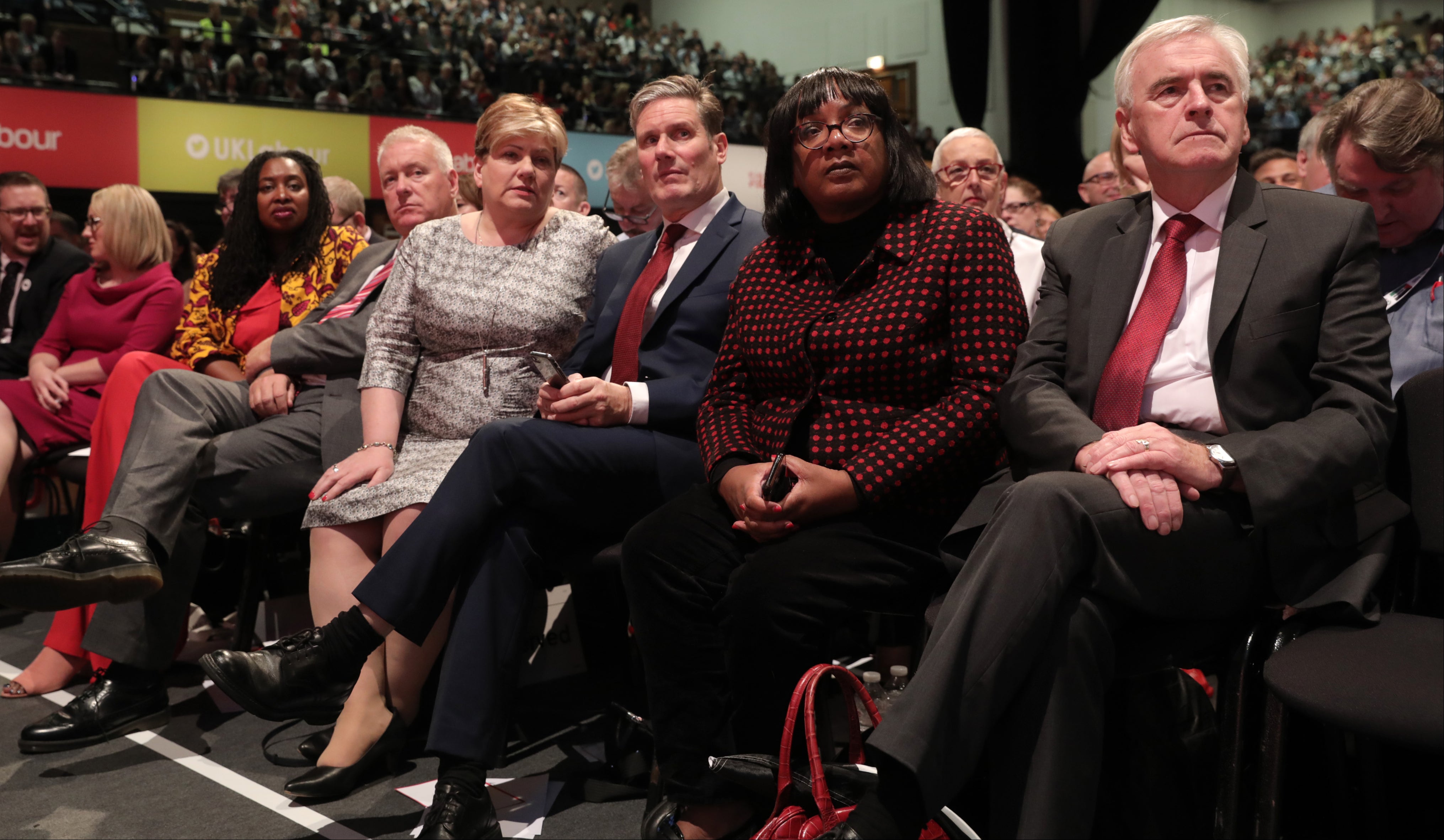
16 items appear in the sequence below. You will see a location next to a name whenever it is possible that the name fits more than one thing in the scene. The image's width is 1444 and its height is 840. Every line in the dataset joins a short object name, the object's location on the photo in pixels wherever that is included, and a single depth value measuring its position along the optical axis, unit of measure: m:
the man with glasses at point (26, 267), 4.29
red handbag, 1.50
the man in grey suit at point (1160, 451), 1.46
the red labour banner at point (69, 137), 8.27
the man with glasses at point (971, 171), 3.05
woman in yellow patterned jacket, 3.29
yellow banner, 9.11
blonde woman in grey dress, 2.54
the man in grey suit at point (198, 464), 2.63
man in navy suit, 2.08
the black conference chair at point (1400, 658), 1.31
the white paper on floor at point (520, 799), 2.13
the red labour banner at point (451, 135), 10.09
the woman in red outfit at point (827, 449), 1.84
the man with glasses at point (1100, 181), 4.54
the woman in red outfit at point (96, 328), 3.70
